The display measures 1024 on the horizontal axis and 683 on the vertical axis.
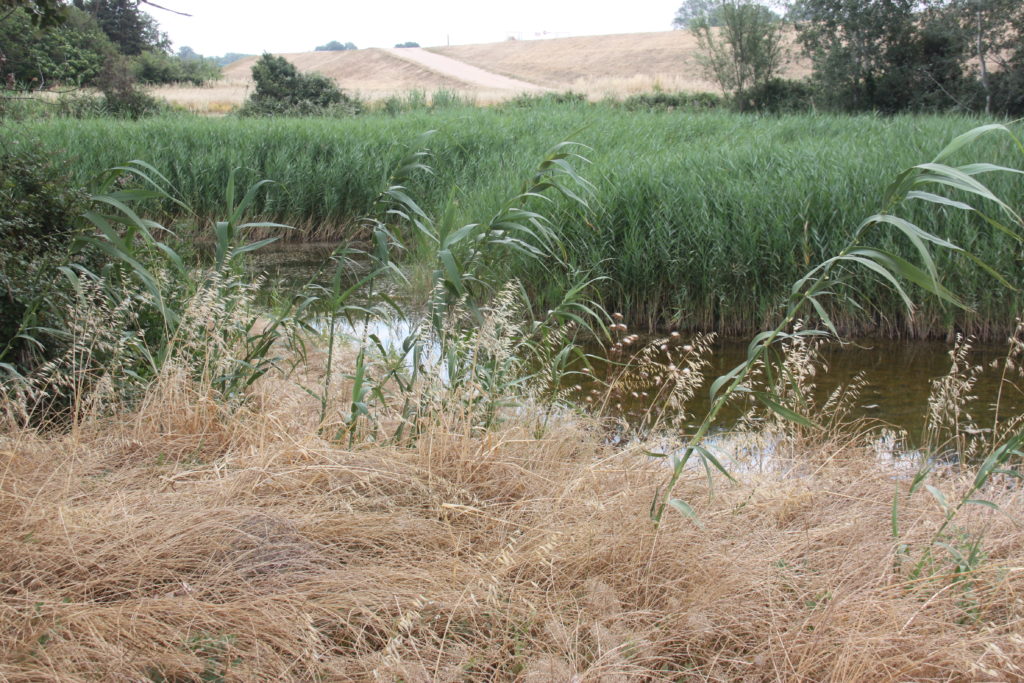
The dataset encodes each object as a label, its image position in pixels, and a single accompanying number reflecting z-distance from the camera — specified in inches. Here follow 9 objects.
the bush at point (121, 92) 816.9
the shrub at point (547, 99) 914.9
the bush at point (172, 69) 1190.8
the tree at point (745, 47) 1011.9
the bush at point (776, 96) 960.9
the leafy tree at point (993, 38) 802.8
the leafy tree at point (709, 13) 1088.0
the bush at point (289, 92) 932.6
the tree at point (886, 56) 867.4
